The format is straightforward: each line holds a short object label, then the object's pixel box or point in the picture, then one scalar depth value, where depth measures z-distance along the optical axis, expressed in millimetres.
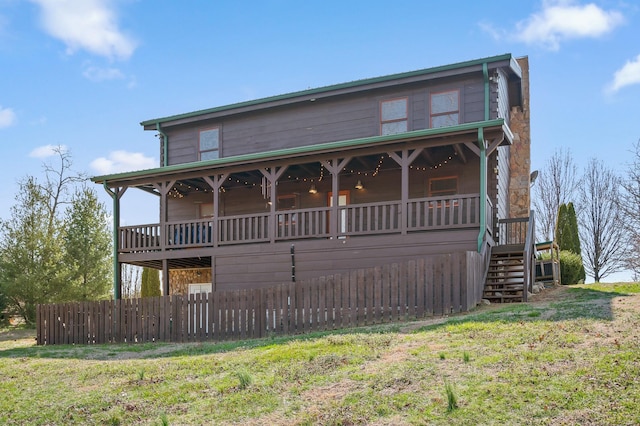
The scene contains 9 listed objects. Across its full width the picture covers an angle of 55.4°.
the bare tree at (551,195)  34906
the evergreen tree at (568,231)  25203
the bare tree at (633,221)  28719
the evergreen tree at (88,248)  27906
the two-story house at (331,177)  16969
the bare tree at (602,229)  32562
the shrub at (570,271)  22250
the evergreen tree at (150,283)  30031
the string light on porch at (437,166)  19277
